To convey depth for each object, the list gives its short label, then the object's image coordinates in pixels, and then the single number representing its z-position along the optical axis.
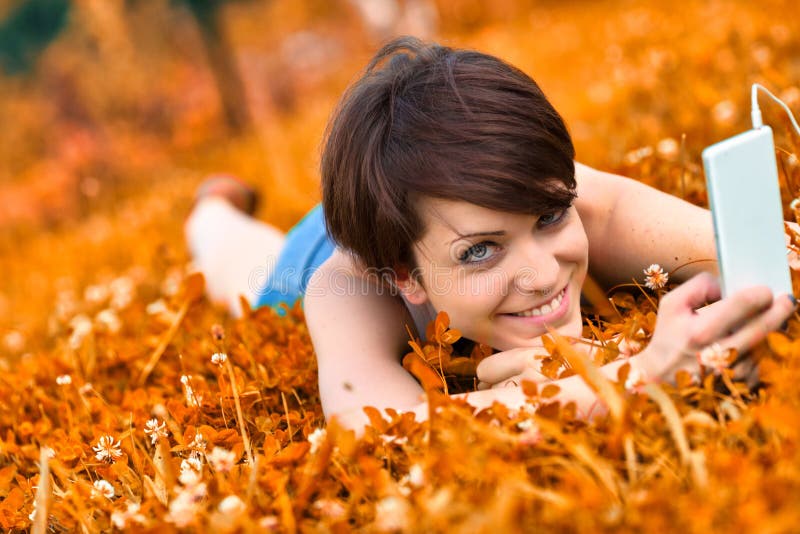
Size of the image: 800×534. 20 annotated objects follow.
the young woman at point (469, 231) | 1.57
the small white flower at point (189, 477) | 1.51
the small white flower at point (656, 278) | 1.61
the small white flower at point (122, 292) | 2.11
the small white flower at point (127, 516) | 1.50
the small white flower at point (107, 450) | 1.62
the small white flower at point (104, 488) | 1.57
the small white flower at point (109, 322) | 2.00
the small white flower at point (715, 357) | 1.47
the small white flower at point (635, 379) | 1.48
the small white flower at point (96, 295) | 2.38
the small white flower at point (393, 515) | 1.41
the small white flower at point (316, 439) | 1.52
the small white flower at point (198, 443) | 1.58
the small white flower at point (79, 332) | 1.94
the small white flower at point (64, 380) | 1.75
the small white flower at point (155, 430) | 1.60
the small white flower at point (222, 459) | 1.52
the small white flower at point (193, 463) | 1.56
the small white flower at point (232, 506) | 1.48
